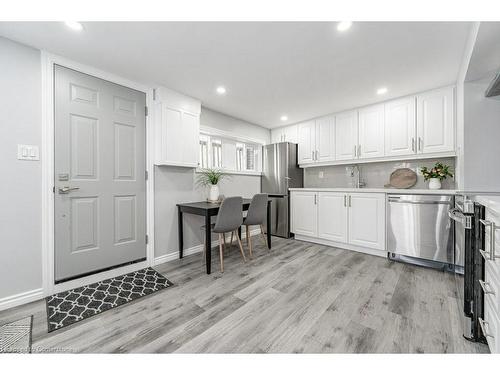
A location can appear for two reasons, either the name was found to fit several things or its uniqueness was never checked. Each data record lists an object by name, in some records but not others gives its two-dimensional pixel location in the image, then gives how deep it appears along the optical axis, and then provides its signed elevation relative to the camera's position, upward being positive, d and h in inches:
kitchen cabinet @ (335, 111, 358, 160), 129.8 +32.6
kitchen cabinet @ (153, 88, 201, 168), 99.6 +29.5
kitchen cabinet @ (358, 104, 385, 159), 120.5 +32.3
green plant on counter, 103.8 +7.0
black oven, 50.3 -20.7
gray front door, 76.6 +4.8
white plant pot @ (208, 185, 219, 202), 115.6 -4.0
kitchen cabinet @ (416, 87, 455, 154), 99.7 +32.4
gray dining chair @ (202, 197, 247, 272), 93.6 -14.2
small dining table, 89.6 -12.9
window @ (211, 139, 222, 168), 135.6 +22.1
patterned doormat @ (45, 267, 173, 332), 61.8 -38.9
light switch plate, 68.1 +11.4
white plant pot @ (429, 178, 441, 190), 104.0 +1.0
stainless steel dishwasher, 90.4 -20.4
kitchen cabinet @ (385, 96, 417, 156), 110.1 +32.6
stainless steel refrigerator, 148.9 +5.2
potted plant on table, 115.6 +4.2
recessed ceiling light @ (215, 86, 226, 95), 102.5 +48.8
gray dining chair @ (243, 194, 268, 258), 110.7 -14.1
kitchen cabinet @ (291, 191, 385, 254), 109.7 -19.1
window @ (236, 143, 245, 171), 152.4 +21.9
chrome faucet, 135.0 +6.6
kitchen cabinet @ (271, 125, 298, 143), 159.9 +41.8
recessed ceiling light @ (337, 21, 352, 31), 59.9 +47.7
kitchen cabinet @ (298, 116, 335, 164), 140.1 +32.7
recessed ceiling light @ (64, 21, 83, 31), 60.1 +47.7
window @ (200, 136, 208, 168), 128.6 +21.7
